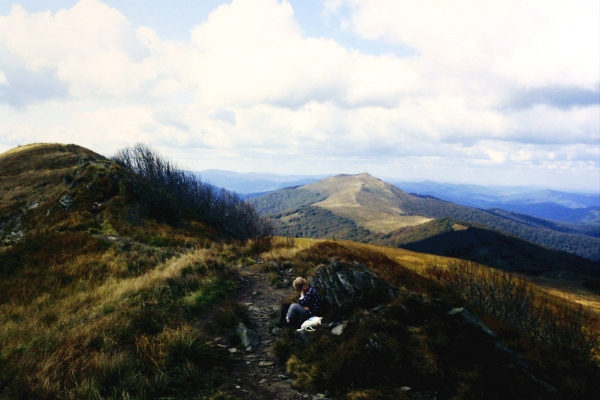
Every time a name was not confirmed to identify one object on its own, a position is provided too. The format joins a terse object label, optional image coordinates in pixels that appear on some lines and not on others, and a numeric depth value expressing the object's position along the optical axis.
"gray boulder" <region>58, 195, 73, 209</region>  32.62
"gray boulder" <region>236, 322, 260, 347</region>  8.95
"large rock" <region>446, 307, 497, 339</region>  7.96
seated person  10.25
